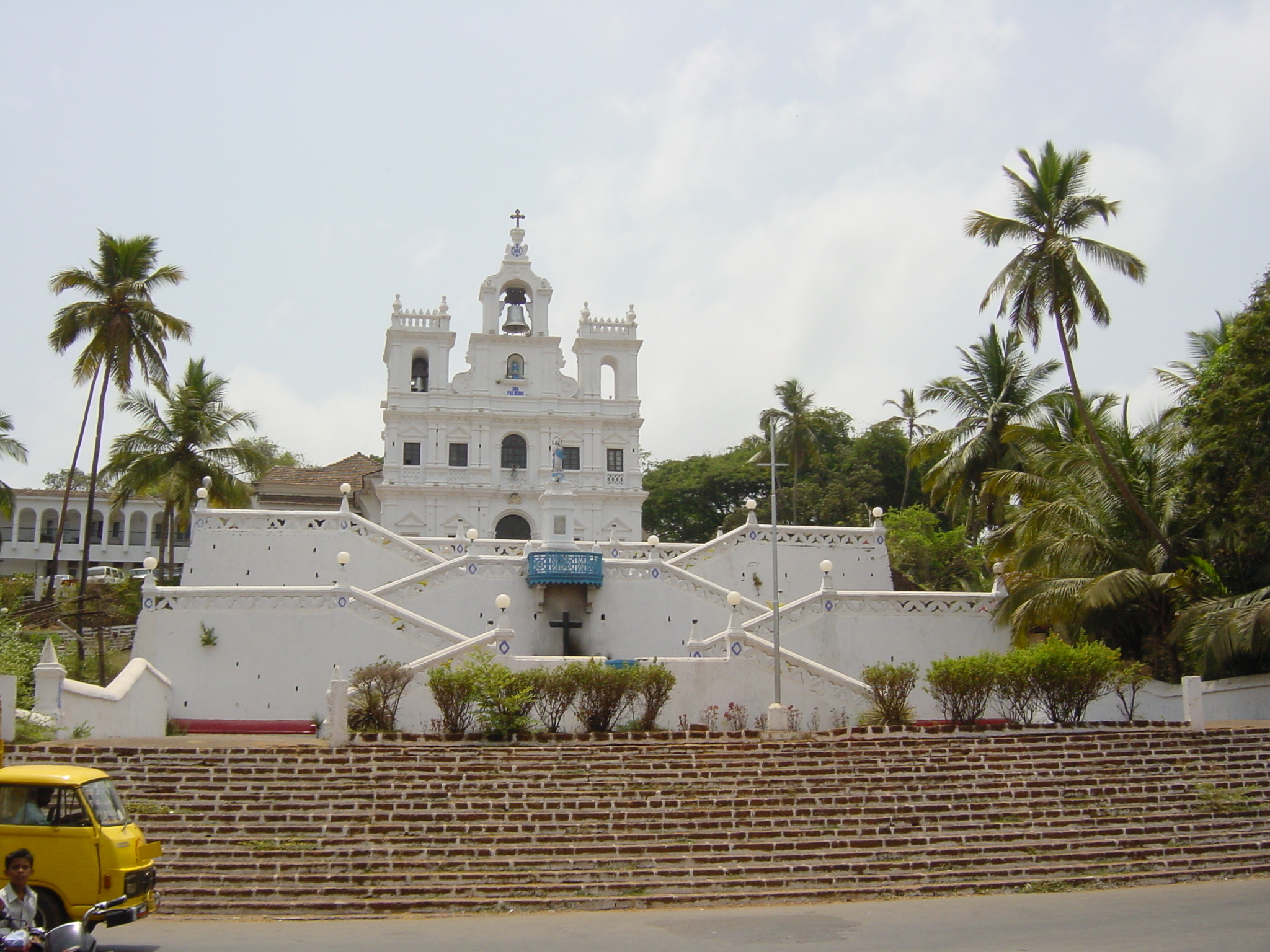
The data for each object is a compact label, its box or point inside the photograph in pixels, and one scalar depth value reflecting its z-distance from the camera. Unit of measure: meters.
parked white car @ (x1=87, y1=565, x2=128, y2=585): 40.16
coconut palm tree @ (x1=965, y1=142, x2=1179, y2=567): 27.11
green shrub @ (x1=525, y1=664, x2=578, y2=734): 19.28
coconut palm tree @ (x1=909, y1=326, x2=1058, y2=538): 34.97
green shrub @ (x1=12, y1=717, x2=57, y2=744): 17.86
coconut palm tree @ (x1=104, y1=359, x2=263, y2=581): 34.59
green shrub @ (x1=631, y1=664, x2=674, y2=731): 20.06
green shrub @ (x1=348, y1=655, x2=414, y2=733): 19.47
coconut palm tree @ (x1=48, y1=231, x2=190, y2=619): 32.31
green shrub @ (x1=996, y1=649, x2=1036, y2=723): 20.48
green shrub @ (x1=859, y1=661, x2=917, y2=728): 20.61
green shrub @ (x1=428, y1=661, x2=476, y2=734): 18.75
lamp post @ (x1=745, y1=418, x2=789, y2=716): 20.72
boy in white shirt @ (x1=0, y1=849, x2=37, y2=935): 9.20
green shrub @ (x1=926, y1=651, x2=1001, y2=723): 20.41
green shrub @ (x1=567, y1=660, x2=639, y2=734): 19.50
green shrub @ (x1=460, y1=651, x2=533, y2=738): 18.56
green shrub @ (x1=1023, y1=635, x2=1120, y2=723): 20.50
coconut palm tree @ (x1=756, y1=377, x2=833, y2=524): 54.78
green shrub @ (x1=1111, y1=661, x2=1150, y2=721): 21.25
